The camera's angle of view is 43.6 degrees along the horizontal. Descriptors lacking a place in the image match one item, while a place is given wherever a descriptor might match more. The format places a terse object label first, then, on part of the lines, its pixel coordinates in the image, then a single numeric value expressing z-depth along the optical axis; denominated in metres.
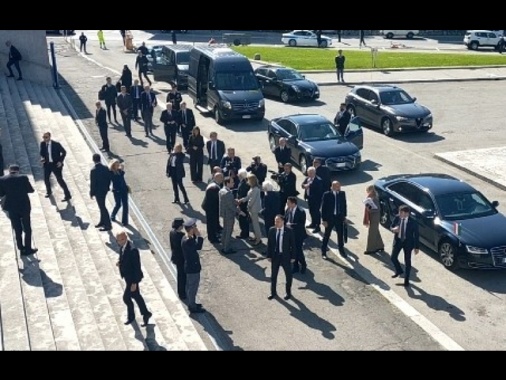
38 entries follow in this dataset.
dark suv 22.55
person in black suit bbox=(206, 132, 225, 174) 16.41
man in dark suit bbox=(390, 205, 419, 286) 12.02
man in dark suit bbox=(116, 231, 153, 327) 9.93
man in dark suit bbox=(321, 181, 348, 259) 13.02
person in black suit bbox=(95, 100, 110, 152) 18.52
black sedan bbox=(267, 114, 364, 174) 18.14
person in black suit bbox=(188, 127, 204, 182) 16.95
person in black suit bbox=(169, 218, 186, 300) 10.93
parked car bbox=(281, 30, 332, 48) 51.84
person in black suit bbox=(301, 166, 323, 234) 14.15
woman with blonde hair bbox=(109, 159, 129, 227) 13.71
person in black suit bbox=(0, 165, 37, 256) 11.67
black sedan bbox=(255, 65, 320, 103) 27.58
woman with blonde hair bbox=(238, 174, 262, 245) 13.51
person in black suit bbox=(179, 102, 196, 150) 19.23
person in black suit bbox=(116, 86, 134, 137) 20.52
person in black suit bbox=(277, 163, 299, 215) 14.57
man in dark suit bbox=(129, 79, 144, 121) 22.20
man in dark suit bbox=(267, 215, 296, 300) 11.20
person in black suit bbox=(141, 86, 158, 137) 21.11
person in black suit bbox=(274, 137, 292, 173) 16.72
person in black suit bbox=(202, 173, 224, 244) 13.51
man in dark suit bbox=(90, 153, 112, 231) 13.53
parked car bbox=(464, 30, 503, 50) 48.18
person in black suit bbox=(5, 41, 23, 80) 26.56
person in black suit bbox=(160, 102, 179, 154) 19.00
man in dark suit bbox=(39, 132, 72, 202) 14.56
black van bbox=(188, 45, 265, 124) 23.47
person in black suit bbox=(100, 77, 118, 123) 22.27
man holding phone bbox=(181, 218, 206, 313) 10.63
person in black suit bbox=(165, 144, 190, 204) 15.26
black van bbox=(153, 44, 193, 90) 29.41
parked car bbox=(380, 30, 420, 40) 57.63
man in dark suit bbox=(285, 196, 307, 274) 12.27
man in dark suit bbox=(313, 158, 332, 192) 14.68
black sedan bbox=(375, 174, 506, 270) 12.40
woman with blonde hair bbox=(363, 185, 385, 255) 13.20
